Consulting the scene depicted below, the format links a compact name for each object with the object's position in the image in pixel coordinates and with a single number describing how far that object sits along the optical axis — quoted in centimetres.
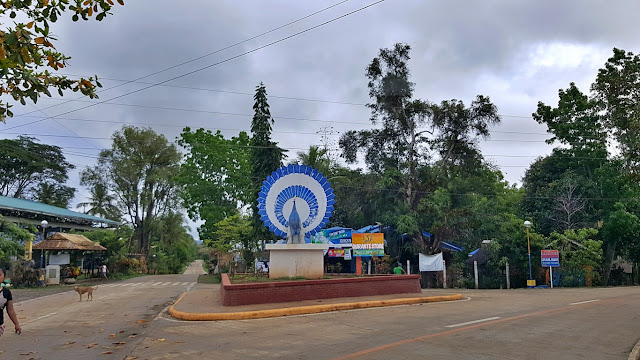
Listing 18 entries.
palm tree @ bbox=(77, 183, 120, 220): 5303
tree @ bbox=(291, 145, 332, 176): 3884
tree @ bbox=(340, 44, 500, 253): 3278
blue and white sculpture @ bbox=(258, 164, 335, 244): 1944
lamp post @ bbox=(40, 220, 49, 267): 3642
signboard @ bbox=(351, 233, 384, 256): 3000
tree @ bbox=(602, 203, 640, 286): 2962
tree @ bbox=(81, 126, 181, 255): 5191
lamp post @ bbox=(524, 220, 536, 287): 2853
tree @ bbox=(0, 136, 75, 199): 4997
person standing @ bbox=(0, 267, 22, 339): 704
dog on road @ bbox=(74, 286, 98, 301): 1972
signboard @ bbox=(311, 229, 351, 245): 3259
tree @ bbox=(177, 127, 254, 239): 4662
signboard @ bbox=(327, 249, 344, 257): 3238
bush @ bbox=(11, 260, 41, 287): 3033
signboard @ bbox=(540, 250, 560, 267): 2800
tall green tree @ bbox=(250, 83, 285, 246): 3641
